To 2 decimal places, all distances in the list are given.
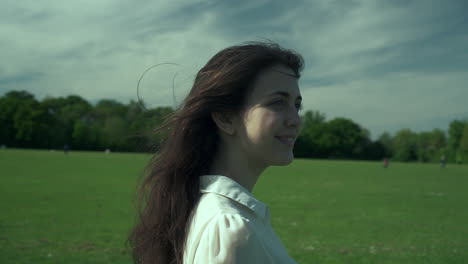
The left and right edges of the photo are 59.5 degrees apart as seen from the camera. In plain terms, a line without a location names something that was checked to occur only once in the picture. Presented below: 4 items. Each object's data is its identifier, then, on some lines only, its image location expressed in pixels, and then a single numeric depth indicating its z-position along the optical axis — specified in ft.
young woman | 5.80
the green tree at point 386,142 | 387.67
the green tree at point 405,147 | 382.42
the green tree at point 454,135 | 393.99
